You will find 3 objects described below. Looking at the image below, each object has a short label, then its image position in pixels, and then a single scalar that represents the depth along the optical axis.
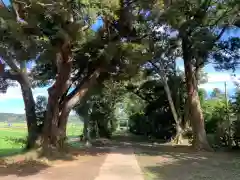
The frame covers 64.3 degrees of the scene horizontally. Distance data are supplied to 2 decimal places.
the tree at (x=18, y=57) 6.31
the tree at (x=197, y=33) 9.55
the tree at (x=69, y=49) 6.38
